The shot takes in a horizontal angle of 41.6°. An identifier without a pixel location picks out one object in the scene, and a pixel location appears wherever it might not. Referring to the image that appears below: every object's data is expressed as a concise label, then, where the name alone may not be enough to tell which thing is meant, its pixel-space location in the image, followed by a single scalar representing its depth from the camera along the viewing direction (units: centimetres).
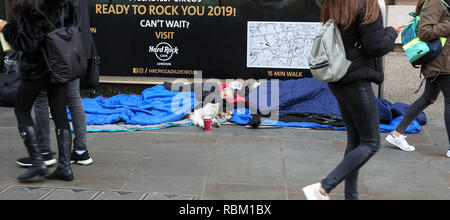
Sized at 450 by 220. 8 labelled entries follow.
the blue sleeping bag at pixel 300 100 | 683
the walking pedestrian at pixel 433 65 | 526
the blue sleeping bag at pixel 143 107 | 669
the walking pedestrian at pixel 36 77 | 421
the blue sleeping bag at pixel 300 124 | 650
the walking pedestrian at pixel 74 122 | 479
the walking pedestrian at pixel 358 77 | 352
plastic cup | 644
